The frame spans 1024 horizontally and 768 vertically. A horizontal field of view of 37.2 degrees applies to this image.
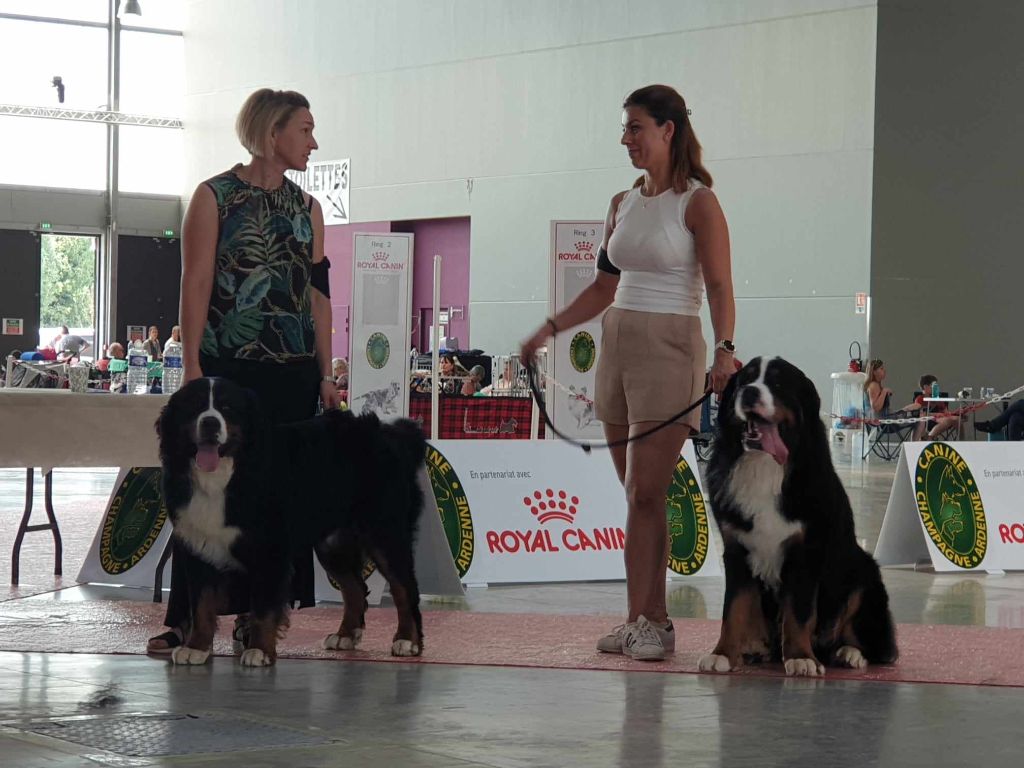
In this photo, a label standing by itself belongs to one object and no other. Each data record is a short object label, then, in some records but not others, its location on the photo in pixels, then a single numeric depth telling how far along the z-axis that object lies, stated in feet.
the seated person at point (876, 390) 60.95
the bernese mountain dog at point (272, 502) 14.32
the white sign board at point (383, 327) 44.34
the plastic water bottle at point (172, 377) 23.00
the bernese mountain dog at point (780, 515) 14.53
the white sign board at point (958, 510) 26.13
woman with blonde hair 15.16
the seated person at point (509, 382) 52.21
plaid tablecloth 45.06
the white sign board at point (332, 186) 86.38
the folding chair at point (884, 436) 60.64
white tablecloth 20.04
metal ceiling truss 90.99
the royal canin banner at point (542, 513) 23.32
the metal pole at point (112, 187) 94.58
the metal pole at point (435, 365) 37.68
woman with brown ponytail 15.40
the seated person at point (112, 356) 71.67
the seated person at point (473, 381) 54.34
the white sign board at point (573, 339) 37.88
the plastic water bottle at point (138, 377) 23.04
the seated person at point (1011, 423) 53.57
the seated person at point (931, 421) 56.80
